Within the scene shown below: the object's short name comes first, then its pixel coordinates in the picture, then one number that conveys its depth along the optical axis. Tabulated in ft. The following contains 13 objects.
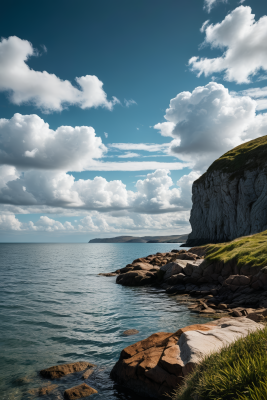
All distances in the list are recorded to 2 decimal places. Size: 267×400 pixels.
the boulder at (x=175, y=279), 95.86
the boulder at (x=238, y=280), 70.28
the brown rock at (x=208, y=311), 61.73
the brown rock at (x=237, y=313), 52.67
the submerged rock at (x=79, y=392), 28.81
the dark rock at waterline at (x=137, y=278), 113.31
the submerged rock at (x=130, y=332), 49.81
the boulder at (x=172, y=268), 101.35
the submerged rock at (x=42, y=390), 29.96
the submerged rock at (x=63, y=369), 34.19
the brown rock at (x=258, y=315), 40.47
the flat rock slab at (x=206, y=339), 24.94
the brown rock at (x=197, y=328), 35.01
